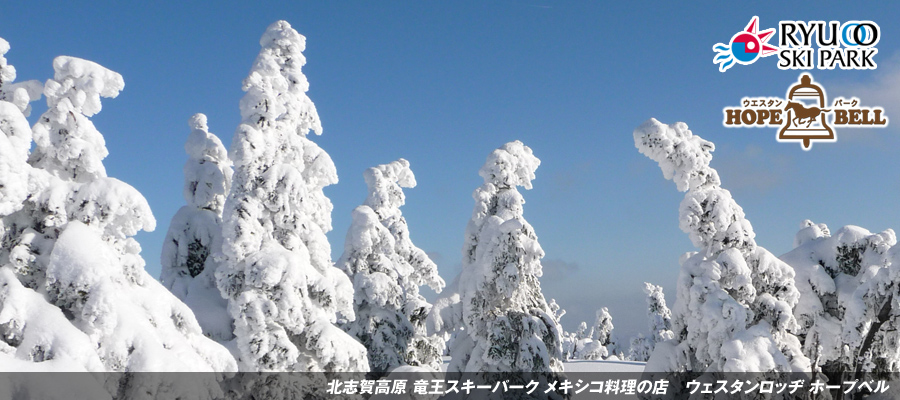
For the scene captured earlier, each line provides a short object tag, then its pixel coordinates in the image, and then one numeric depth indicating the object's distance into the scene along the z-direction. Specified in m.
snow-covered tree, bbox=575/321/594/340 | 81.50
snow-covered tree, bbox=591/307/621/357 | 69.06
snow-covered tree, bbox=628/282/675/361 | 57.41
